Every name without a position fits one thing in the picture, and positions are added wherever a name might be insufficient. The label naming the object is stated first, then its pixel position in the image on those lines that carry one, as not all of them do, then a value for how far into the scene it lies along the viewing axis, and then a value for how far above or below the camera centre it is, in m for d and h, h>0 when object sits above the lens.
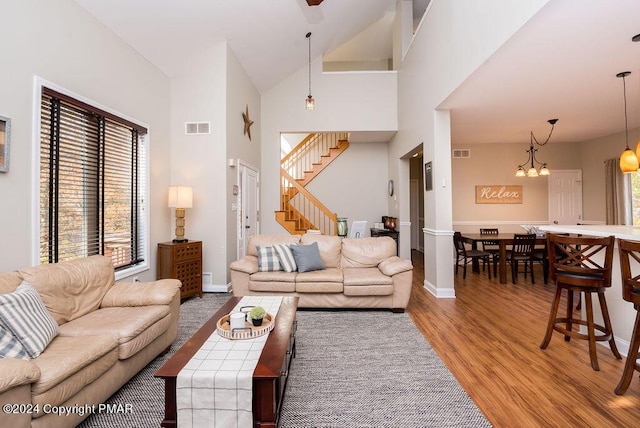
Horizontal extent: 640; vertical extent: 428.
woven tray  1.99 -0.74
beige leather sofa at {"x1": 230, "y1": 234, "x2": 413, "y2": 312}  3.68 -0.83
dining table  5.16 -0.45
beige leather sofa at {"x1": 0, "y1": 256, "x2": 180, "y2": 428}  1.44 -0.75
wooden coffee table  1.57 -0.81
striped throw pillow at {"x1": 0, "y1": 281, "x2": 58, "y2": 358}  1.68 -0.57
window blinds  2.81 +0.40
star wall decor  5.66 +1.81
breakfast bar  2.59 -0.80
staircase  7.35 +0.90
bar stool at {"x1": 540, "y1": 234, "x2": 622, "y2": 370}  2.42 -0.54
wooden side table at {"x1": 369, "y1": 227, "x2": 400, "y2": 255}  6.62 -0.37
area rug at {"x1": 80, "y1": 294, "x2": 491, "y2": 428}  1.86 -1.21
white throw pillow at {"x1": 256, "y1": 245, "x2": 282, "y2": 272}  3.95 -0.56
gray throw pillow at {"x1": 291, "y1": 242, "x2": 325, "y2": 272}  3.95 -0.53
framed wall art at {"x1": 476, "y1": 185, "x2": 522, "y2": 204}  7.22 +0.49
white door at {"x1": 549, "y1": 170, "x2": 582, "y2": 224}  7.11 +0.44
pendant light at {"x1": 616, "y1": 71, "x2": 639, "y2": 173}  3.61 +0.62
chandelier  5.75 +1.26
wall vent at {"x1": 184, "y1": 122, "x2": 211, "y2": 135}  4.76 +1.40
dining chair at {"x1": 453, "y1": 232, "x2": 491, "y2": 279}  5.52 -0.69
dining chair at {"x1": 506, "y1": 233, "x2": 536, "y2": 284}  5.24 -0.64
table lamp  4.36 +0.28
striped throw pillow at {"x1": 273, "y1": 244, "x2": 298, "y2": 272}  3.95 -0.53
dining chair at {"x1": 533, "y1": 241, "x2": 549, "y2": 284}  5.39 -0.77
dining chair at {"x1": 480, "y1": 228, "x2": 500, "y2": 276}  5.80 -0.71
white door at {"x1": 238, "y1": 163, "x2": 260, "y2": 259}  5.55 +0.24
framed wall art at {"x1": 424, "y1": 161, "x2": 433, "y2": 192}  4.74 +0.63
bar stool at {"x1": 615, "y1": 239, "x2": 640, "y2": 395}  2.01 -0.56
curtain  5.85 +0.37
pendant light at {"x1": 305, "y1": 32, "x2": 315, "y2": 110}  5.16 +1.93
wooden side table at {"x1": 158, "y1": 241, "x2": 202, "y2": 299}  4.16 -0.63
